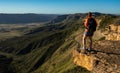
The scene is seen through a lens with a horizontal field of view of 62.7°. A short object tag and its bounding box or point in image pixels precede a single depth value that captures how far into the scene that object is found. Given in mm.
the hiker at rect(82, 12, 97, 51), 9245
